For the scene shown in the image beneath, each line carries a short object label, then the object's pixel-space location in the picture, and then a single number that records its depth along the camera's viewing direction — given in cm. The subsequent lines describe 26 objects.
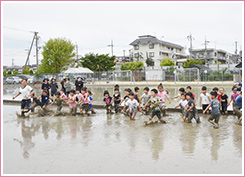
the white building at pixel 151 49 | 6431
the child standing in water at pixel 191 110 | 782
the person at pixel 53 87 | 1364
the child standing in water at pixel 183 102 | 849
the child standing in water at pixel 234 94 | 877
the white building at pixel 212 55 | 7281
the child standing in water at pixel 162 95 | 912
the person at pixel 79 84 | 1432
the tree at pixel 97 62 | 4728
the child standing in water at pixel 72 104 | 991
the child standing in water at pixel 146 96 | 922
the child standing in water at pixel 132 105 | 872
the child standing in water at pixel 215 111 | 713
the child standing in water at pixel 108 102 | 1010
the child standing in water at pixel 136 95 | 970
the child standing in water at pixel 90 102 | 998
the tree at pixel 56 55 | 4244
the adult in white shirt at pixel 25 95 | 927
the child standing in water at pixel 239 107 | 758
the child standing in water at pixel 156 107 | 791
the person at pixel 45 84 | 1311
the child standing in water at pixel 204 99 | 910
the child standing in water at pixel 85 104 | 988
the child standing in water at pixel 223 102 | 910
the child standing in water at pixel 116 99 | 1001
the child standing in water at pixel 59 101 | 1049
